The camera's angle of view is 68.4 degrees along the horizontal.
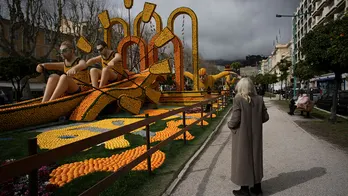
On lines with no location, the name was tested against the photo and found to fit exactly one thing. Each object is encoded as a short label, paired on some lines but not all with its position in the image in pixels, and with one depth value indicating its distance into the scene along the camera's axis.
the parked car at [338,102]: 11.88
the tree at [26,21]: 16.47
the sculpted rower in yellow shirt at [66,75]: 8.36
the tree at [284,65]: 28.72
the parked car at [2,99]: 15.38
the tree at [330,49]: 8.11
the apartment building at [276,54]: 88.24
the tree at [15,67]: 16.06
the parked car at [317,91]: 24.71
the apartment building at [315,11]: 36.16
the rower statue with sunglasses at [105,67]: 10.12
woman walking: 3.18
